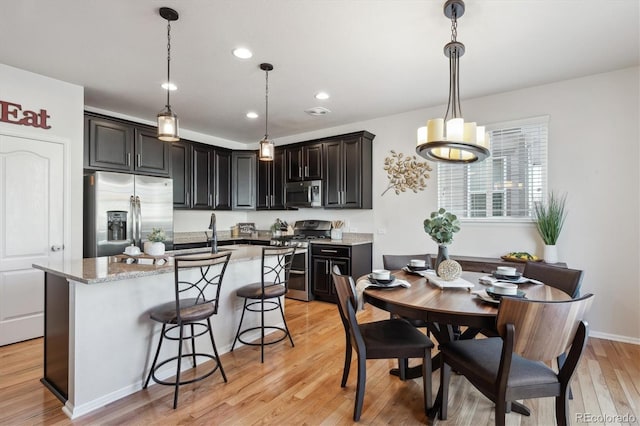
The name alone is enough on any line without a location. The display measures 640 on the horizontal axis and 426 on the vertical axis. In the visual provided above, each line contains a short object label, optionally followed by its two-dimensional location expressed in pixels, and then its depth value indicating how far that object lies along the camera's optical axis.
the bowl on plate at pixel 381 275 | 2.29
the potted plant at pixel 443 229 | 2.45
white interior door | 3.23
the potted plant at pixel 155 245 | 2.75
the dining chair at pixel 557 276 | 2.36
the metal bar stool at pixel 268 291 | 2.92
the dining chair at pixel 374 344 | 2.01
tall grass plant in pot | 3.48
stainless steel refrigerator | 3.79
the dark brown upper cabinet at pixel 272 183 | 5.73
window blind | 3.77
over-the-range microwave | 5.19
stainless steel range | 4.89
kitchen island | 2.08
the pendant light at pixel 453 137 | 2.07
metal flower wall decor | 4.52
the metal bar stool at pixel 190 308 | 2.23
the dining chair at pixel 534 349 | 1.54
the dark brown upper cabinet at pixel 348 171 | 4.85
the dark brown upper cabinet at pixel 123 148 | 4.00
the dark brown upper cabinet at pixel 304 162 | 5.24
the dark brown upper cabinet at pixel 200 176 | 5.07
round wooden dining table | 1.73
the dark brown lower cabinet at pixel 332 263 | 4.61
